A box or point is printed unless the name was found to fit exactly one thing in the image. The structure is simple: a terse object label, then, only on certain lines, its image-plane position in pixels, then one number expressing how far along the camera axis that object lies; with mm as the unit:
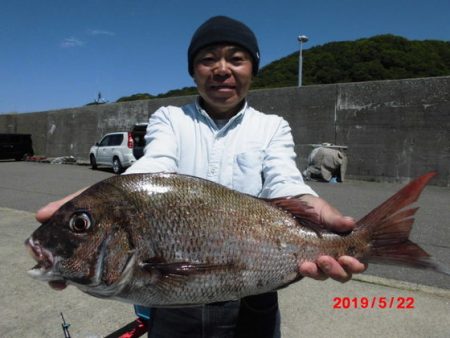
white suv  16703
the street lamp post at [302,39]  25556
